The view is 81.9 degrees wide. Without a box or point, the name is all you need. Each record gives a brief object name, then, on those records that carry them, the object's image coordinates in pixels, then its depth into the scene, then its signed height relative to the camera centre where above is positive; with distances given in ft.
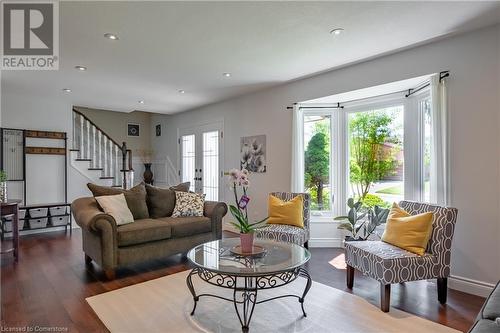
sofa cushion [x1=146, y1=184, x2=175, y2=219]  13.61 -1.61
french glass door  20.35 +0.75
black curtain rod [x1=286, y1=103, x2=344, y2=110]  15.20 +3.23
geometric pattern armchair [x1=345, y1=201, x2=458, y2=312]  8.11 -2.74
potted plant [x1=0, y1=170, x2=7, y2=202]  12.82 -0.81
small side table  12.08 -1.96
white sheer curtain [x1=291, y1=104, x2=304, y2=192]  15.05 +0.81
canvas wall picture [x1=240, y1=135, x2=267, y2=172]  17.08 +0.88
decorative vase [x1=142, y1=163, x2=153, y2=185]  25.29 -0.59
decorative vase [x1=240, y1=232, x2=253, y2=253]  8.27 -2.14
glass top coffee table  6.95 -2.50
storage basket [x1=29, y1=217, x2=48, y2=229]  17.28 -3.27
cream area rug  7.27 -4.03
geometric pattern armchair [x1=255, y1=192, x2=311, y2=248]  12.06 -2.76
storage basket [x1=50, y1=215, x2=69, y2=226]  18.13 -3.28
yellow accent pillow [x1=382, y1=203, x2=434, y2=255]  8.68 -1.99
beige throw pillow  11.44 -1.59
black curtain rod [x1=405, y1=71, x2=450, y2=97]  10.08 +3.22
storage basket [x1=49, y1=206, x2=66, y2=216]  18.01 -2.63
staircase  20.11 +0.91
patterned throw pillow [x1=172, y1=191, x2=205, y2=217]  13.51 -1.72
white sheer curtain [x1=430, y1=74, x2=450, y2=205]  10.04 +0.83
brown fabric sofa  10.32 -2.68
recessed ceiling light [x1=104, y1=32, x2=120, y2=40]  9.48 +4.42
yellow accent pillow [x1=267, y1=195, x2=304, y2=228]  13.29 -2.10
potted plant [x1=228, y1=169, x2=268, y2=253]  8.15 -1.40
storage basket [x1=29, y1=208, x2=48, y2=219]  17.28 -2.64
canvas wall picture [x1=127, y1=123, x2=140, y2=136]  27.76 +3.78
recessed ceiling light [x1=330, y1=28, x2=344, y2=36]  9.27 +4.45
